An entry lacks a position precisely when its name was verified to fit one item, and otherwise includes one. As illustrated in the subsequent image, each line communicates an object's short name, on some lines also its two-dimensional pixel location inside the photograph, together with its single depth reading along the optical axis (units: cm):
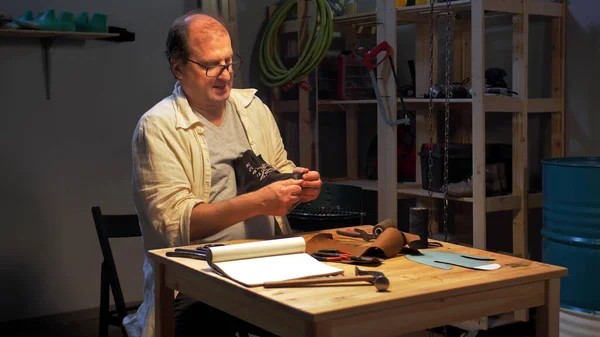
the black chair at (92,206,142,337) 292
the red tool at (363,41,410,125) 418
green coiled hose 464
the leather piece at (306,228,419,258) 208
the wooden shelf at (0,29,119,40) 399
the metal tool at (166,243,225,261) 208
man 238
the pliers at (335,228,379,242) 233
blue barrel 327
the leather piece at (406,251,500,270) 196
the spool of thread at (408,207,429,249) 225
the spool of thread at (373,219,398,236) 235
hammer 175
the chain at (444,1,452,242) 297
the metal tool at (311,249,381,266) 202
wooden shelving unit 379
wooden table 159
